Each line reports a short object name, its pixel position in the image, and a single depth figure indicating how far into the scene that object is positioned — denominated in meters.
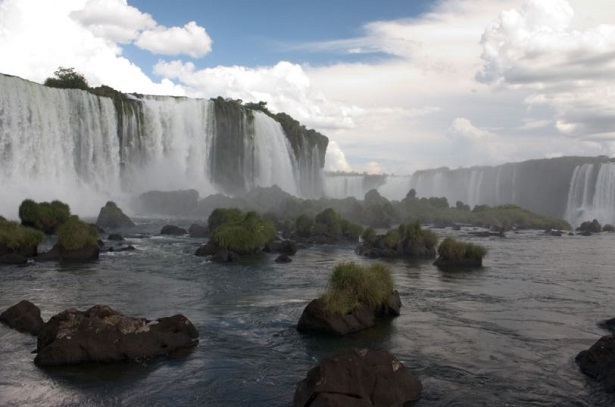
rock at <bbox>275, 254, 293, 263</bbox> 29.70
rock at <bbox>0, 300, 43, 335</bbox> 15.19
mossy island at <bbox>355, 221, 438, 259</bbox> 33.66
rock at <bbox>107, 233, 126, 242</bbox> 36.88
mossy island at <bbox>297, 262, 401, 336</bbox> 15.54
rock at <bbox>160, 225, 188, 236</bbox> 42.81
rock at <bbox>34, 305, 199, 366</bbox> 12.60
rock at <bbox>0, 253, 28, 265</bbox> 26.41
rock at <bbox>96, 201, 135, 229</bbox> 46.97
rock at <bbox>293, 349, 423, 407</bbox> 9.91
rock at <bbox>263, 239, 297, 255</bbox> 33.75
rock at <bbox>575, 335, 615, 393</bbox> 11.71
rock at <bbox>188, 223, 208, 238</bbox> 41.25
